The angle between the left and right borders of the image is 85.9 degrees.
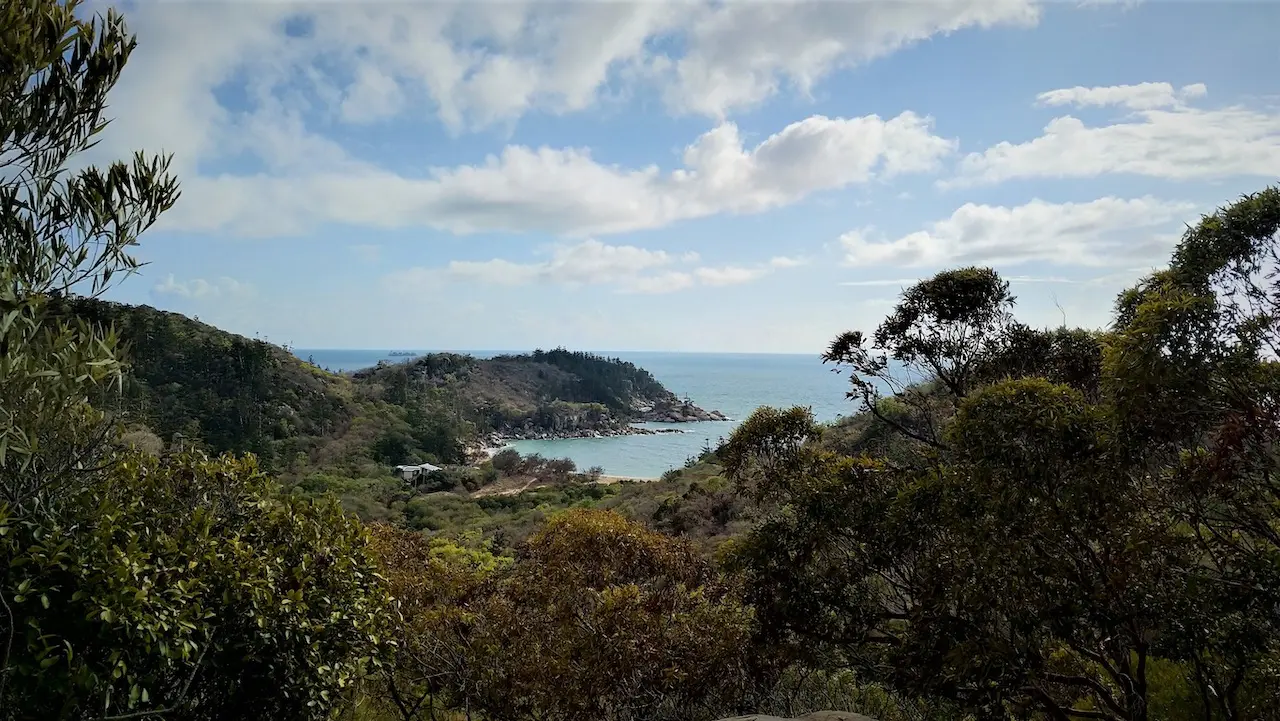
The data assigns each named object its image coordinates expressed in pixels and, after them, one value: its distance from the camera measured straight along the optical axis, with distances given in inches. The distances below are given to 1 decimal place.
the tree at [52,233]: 140.9
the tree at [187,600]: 154.8
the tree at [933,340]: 275.9
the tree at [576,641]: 266.7
